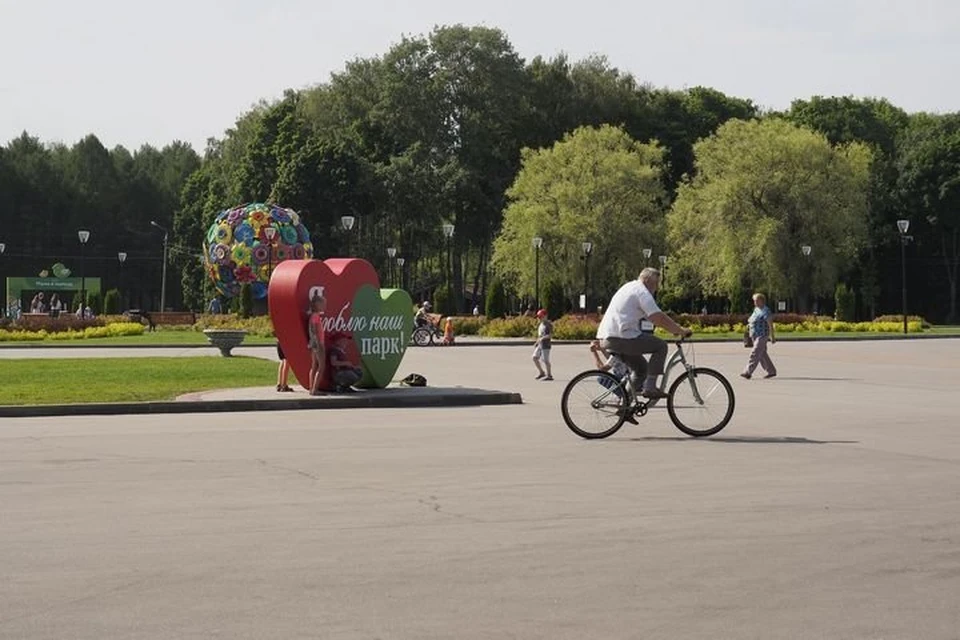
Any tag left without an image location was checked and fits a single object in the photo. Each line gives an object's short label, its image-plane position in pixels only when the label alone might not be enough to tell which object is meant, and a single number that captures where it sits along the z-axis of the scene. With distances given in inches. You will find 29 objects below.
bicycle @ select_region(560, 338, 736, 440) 620.4
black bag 946.1
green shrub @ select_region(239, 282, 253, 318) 2743.6
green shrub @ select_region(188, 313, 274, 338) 2304.5
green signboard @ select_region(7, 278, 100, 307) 4158.5
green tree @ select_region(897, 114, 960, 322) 3656.5
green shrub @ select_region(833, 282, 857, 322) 2834.6
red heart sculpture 883.4
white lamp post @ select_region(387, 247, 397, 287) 3533.5
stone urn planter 1513.3
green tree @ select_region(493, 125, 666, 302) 3233.3
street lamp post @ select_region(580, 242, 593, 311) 2871.6
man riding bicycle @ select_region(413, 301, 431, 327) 1959.9
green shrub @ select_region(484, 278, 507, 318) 2551.7
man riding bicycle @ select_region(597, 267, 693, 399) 615.8
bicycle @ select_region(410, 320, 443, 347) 1958.7
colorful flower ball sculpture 2839.6
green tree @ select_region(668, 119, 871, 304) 3063.5
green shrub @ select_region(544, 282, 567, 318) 2476.6
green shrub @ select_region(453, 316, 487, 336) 2413.9
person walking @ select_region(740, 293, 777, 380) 1112.2
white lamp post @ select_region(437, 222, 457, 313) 2606.8
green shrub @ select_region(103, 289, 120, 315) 3351.4
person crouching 883.5
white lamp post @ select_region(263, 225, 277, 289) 2832.2
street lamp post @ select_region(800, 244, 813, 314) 2950.3
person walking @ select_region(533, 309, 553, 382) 1133.1
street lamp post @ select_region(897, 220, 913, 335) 2443.5
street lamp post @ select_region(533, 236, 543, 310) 2772.6
